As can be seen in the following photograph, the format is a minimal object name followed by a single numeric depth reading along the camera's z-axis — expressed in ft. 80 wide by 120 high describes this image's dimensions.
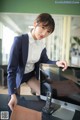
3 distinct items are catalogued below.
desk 4.48
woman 4.59
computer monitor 4.38
